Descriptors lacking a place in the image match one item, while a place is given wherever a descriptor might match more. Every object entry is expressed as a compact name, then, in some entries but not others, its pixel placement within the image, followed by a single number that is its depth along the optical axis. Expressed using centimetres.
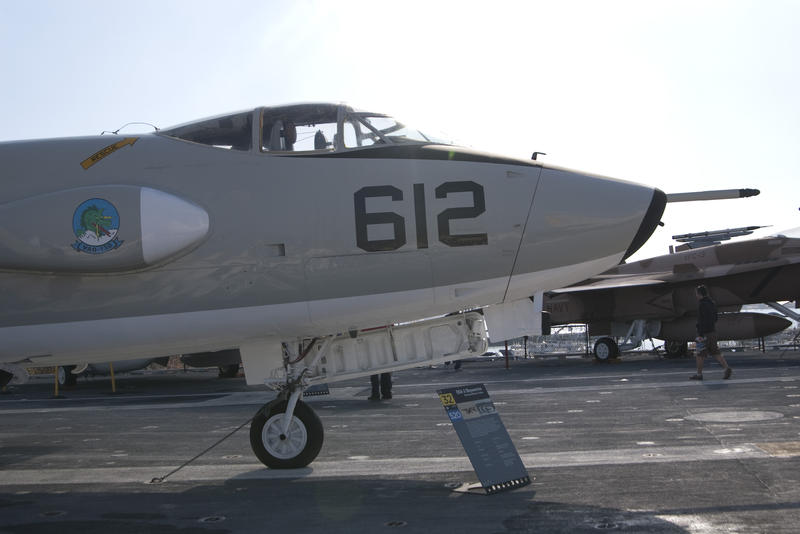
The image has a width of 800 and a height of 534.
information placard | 596
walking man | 1477
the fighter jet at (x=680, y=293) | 2327
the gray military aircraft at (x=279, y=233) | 621
